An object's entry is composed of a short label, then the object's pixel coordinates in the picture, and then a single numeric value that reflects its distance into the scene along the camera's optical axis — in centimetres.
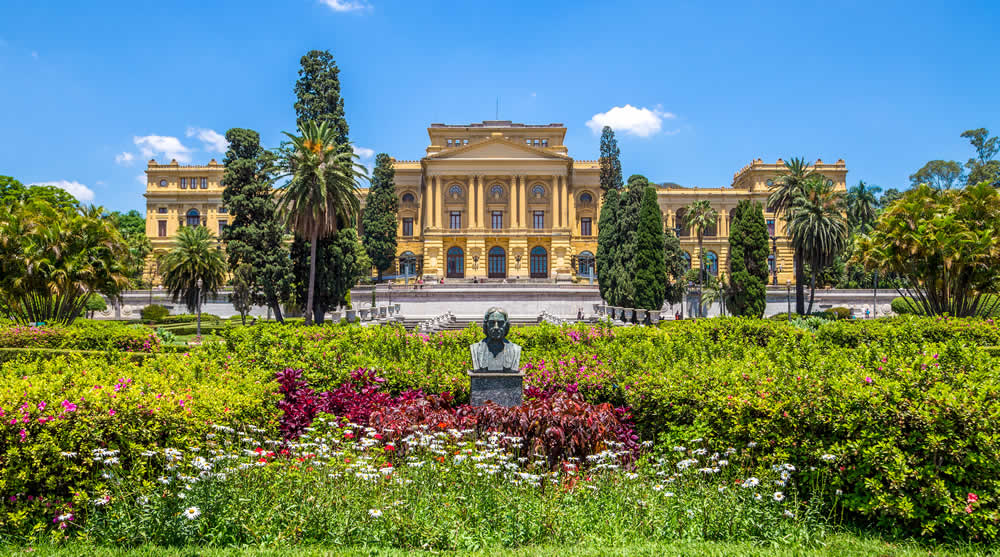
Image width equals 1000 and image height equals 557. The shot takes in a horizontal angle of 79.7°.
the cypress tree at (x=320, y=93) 4444
